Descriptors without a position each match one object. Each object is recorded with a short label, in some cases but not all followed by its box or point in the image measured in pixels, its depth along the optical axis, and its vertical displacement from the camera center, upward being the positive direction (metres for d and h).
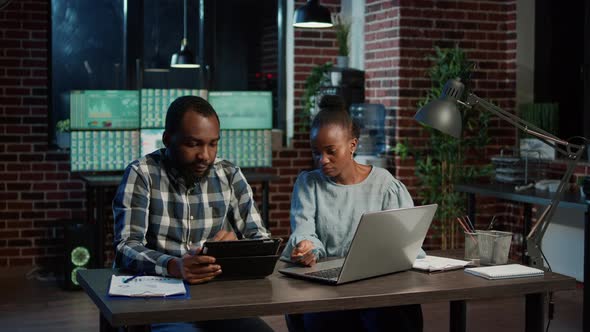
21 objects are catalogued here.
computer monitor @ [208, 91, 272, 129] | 6.60 +0.16
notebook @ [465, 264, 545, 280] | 2.76 -0.47
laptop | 2.54 -0.38
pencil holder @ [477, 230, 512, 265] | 3.01 -0.42
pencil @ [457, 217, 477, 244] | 3.06 -0.38
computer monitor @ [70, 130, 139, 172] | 6.20 -0.16
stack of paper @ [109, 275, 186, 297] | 2.40 -0.47
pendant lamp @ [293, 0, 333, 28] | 6.07 +0.82
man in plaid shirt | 2.80 -0.24
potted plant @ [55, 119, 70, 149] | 6.62 -0.05
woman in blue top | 3.11 -0.26
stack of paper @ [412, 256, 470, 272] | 2.87 -0.47
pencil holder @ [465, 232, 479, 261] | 3.06 -0.43
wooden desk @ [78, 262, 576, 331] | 2.29 -0.49
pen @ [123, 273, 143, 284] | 2.56 -0.46
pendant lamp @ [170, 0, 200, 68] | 6.76 +0.56
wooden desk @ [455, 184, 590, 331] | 4.61 -0.43
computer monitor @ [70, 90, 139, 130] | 6.15 +0.13
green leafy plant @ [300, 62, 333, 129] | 7.08 +0.38
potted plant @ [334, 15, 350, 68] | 6.92 +0.71
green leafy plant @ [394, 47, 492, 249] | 6.41 -0.22
